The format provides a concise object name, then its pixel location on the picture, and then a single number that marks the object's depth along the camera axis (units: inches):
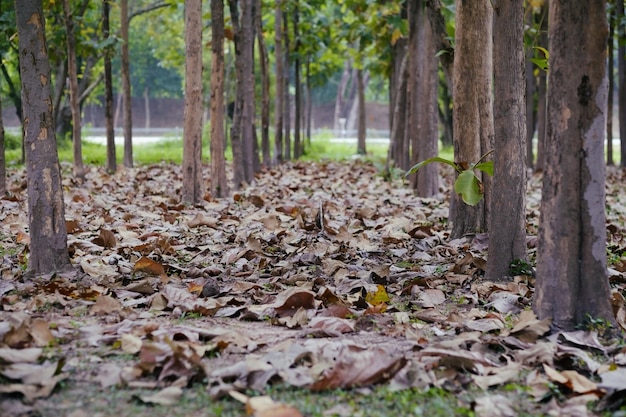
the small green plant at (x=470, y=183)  189.6
